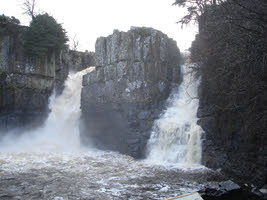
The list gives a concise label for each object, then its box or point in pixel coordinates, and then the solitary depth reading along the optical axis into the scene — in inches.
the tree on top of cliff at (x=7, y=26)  1048.8
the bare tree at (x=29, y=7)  1280.9
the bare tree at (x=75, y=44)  2054.1
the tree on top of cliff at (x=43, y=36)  1040.8
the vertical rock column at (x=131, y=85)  818.8
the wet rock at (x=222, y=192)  368.2
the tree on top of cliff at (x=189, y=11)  768.5
